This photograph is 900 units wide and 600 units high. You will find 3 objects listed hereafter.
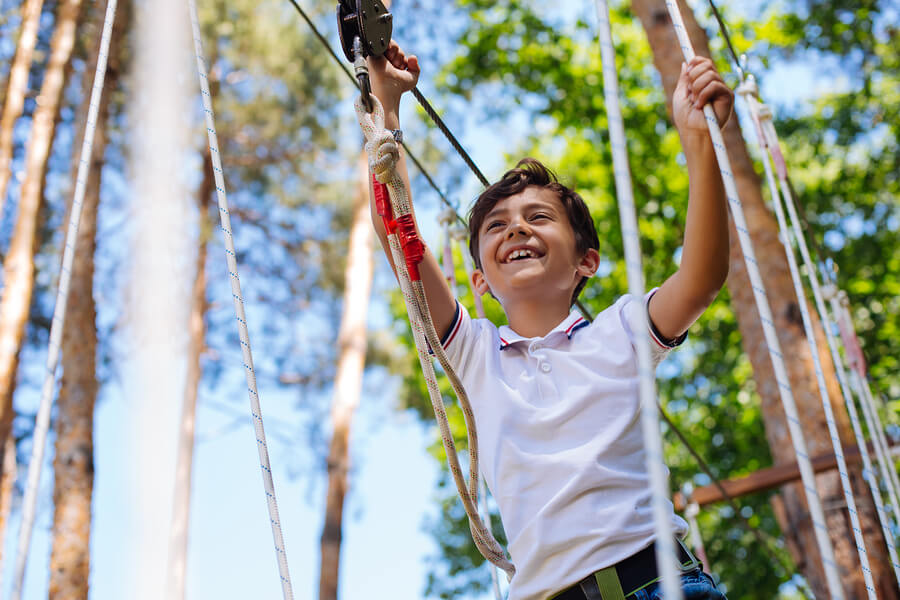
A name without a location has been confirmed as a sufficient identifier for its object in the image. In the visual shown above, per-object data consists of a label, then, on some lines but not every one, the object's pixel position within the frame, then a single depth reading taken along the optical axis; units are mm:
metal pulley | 1361
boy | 1222
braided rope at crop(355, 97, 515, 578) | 1295
